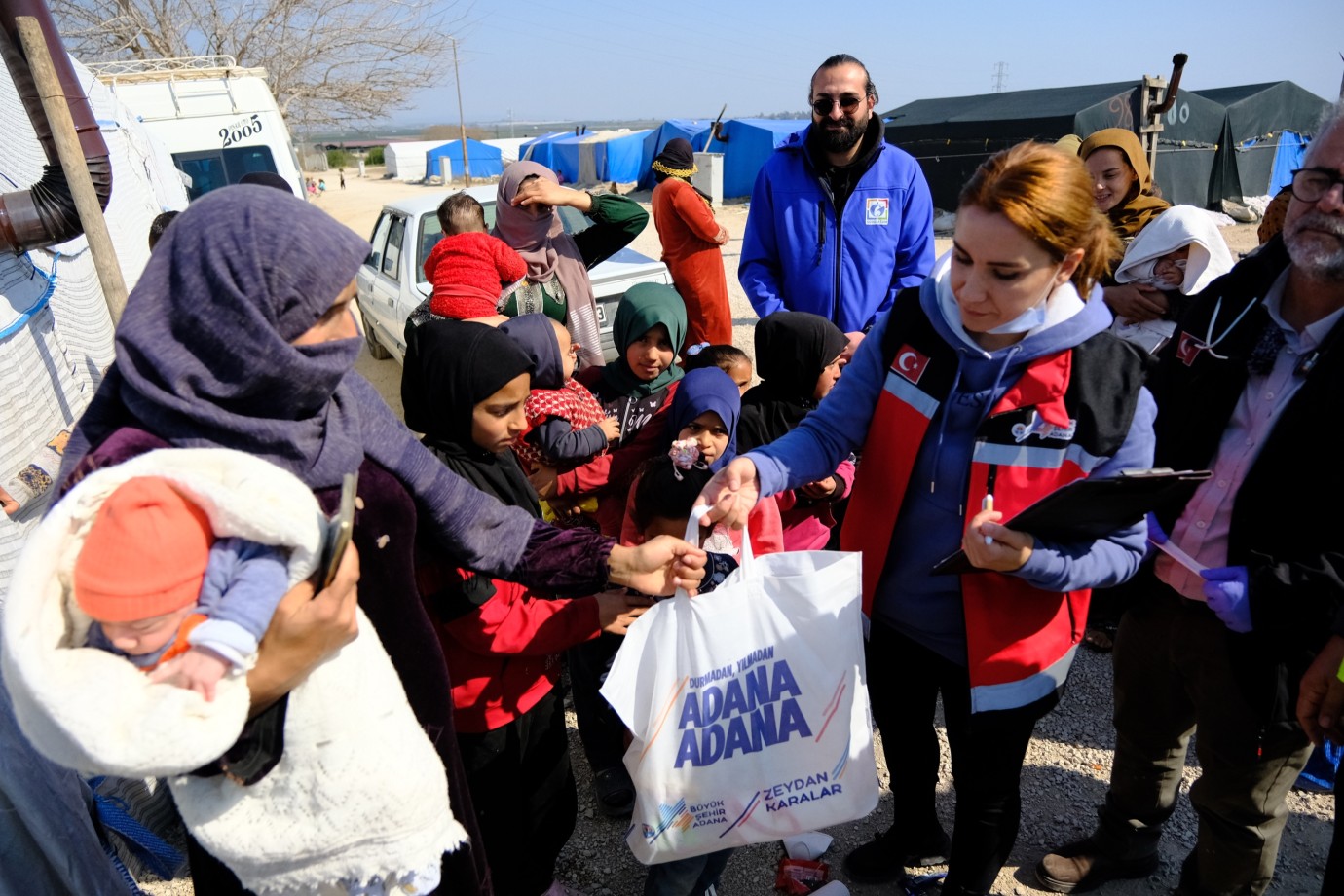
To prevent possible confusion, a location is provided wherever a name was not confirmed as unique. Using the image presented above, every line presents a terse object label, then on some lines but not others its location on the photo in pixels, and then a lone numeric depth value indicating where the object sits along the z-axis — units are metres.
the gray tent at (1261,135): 17.12
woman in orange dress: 5.47
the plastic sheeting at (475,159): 35.59
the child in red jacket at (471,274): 2.92
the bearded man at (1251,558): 1.71
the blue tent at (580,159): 27.27
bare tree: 19.66
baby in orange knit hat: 0.96
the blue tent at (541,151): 28.97
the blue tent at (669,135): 24.02
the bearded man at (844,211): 3.38
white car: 6.30
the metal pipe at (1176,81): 8.09
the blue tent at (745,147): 22.58
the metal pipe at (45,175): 2.94
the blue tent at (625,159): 26.69
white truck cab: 10.34
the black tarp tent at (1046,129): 14.99
